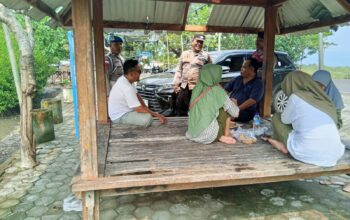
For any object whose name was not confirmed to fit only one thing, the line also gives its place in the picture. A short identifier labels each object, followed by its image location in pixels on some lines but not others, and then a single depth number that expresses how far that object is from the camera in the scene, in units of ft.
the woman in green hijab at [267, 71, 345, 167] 9.05
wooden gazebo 7.48
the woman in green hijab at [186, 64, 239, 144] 10.56
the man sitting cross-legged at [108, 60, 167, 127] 12.80
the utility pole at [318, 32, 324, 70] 27.45
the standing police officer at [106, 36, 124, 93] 16.42
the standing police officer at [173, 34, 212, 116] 17.75
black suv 21.38
